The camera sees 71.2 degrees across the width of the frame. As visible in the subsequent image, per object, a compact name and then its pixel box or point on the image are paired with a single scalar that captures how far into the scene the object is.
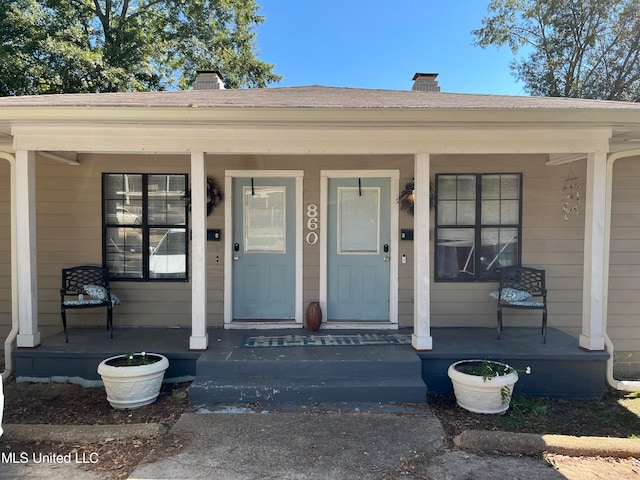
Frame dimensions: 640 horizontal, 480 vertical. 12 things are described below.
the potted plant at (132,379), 3.59
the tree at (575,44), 14.17
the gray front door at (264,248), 5.16
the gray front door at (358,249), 5.17
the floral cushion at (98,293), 4.68
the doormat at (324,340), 4.40
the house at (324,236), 5.09
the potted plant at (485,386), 3.51
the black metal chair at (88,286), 4.71
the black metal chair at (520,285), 4.64
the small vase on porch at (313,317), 4.92
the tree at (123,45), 11.57
